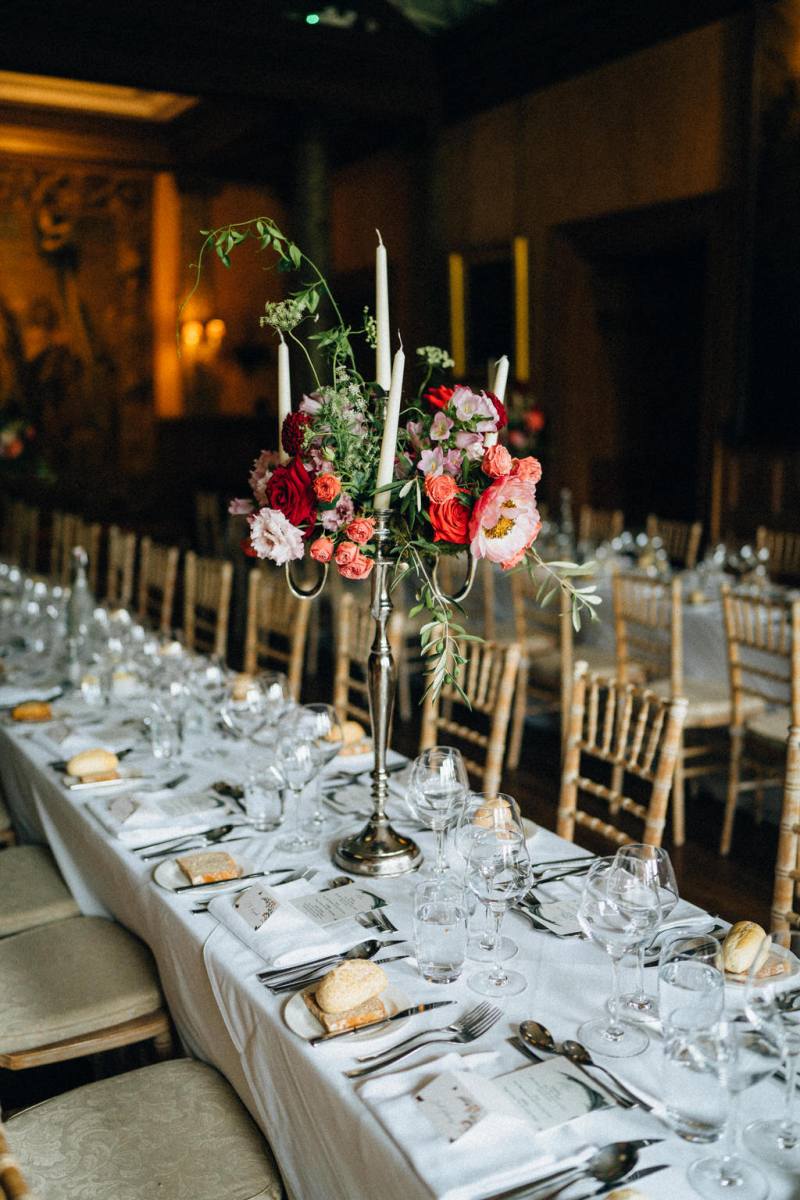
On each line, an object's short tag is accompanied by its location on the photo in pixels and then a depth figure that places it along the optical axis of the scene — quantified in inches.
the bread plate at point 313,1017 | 58.0
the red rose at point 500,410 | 73.0
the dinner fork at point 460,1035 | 55.3
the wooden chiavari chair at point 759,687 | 146.1
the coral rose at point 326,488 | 71.8
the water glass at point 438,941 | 64.0
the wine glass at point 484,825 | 67.4
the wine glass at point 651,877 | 61.9
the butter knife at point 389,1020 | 57.6
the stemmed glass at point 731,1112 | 46.3
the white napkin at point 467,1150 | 47.1
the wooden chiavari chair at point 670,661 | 164.1
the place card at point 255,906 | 70.4
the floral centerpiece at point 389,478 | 71.0
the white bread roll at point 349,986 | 59.6
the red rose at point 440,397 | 73.6
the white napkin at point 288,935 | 66.6
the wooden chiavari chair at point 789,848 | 79.0
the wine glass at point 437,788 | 81.0
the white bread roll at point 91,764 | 99.9
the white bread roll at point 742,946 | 62.5
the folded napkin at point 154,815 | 87.0
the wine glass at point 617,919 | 58.0
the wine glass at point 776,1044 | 48.6
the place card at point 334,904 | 72.1
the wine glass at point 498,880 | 63.9
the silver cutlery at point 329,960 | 64.9
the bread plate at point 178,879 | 76.6
